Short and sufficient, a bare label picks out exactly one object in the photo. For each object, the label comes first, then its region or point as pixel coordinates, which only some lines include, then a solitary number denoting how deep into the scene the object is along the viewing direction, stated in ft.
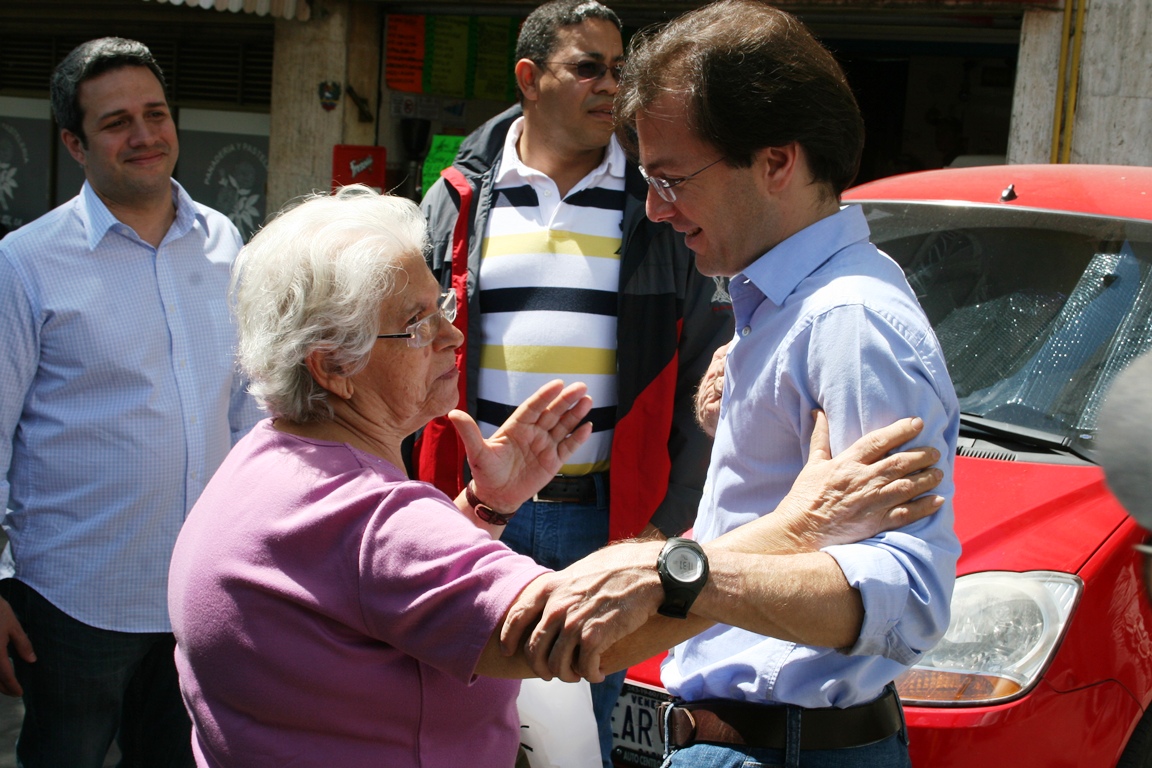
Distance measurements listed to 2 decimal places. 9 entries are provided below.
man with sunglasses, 9.89
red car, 7.50
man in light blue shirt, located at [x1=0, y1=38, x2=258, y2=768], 8.60
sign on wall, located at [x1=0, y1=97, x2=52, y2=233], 34.99
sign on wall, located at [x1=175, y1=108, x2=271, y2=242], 30.01
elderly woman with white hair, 4.87
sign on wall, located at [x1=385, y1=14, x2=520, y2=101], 27.63
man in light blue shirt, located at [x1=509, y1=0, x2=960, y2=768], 4.59
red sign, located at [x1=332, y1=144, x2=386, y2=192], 26.86
